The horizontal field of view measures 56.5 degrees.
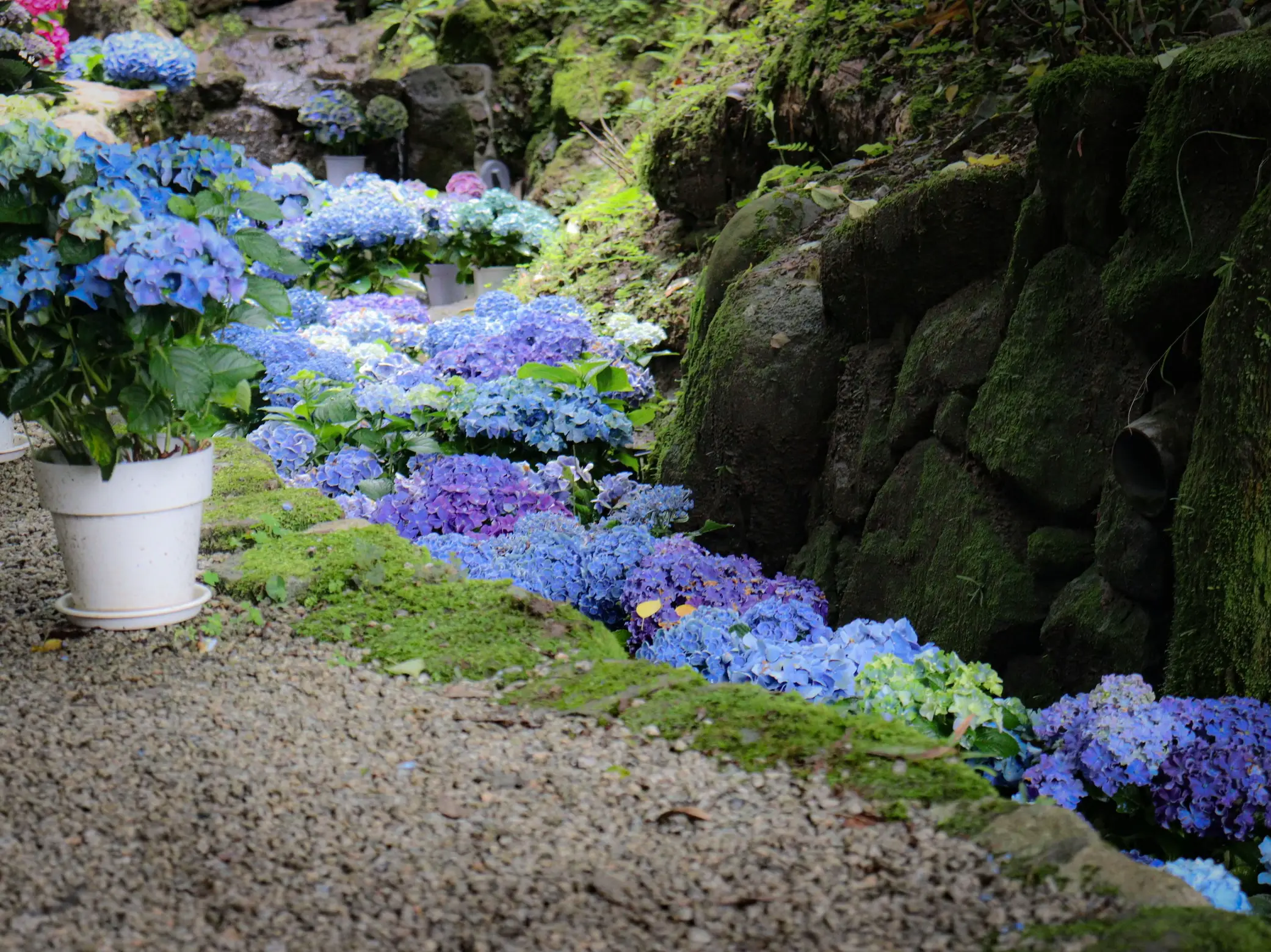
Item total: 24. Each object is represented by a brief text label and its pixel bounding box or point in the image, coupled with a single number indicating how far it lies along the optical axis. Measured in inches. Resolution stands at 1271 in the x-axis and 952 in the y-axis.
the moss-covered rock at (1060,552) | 121.6
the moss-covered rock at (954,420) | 138.3
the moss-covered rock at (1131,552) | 110.0
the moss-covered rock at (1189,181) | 103.7
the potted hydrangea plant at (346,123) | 444.8
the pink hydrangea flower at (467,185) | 412.5
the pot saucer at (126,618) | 107.9
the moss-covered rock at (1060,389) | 120.0
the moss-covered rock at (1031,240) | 128.3
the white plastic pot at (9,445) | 187.0
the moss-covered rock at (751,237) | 195.0
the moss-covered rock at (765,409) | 169.5
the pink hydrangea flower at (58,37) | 368.5
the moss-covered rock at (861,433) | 155.3
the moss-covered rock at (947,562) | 126.0
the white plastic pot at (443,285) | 365.1
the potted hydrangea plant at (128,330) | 92.7
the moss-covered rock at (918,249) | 140.4
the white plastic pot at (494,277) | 359.9
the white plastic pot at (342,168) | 447.2
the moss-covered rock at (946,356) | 138.9
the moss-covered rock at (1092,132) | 118.3
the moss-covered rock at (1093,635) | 111.0
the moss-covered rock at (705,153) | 253.0
